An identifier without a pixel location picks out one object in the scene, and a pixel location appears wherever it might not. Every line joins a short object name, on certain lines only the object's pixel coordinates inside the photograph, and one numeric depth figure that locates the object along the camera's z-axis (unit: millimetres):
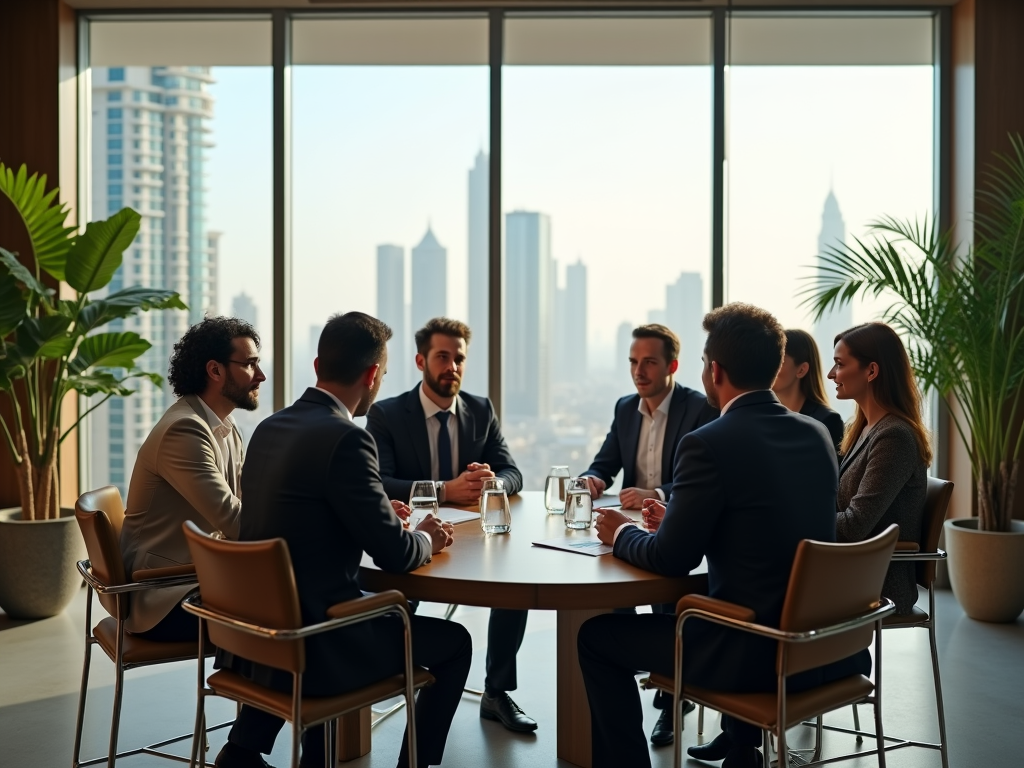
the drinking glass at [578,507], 3209
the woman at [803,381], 3893
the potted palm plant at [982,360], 5113
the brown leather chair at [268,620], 2301
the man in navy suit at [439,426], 4227
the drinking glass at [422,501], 3221
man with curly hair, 2971
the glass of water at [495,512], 3158
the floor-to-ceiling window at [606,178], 5961
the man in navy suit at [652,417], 4219
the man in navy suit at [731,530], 2510
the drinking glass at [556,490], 3428
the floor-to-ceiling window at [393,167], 6004
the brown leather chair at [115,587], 2791
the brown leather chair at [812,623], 2332
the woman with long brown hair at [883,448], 3209
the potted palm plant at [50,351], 5000
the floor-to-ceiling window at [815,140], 5980
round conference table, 2531
